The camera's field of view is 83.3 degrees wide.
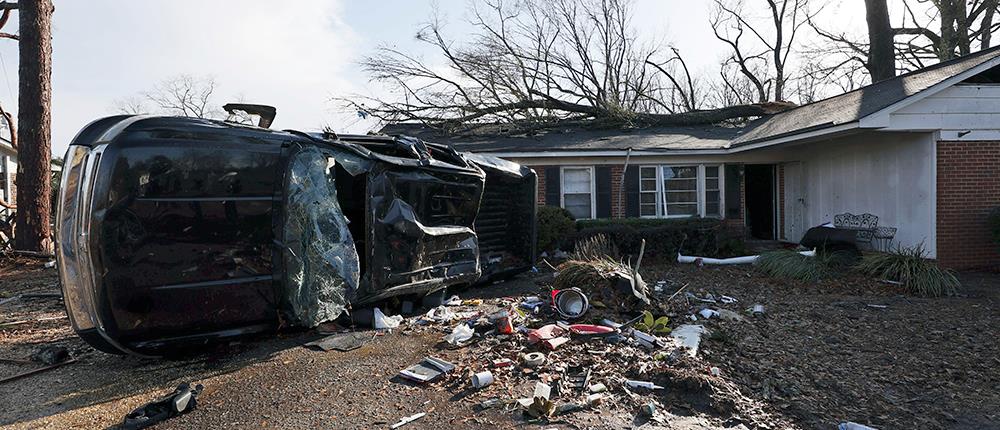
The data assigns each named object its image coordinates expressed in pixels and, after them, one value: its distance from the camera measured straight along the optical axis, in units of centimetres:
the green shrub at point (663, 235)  1044
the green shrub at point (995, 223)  930
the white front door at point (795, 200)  1360
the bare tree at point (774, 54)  2850
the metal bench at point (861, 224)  1078
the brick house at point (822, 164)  942
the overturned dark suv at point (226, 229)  394
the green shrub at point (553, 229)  1054
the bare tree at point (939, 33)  1783
